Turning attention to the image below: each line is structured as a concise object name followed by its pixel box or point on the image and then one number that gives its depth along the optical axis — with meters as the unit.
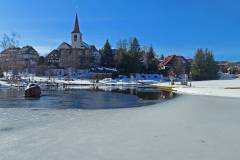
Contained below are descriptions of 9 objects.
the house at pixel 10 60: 44.19
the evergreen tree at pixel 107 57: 57.33
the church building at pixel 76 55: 58.69
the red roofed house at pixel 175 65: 61.02
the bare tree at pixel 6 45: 45.92
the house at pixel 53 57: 67.54
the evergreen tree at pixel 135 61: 54.25
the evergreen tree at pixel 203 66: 51.21
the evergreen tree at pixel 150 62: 58.12
